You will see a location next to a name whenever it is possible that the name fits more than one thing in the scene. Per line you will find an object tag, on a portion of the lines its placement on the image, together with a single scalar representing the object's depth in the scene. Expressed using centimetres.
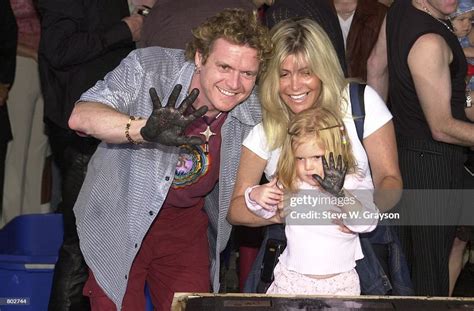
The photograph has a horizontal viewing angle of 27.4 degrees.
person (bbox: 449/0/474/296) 441
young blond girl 324
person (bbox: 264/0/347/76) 405
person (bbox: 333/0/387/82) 462
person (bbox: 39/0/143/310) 412
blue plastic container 430
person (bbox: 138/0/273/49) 387
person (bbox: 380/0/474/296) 389
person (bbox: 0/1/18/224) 477
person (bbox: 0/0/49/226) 536
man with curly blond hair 335
